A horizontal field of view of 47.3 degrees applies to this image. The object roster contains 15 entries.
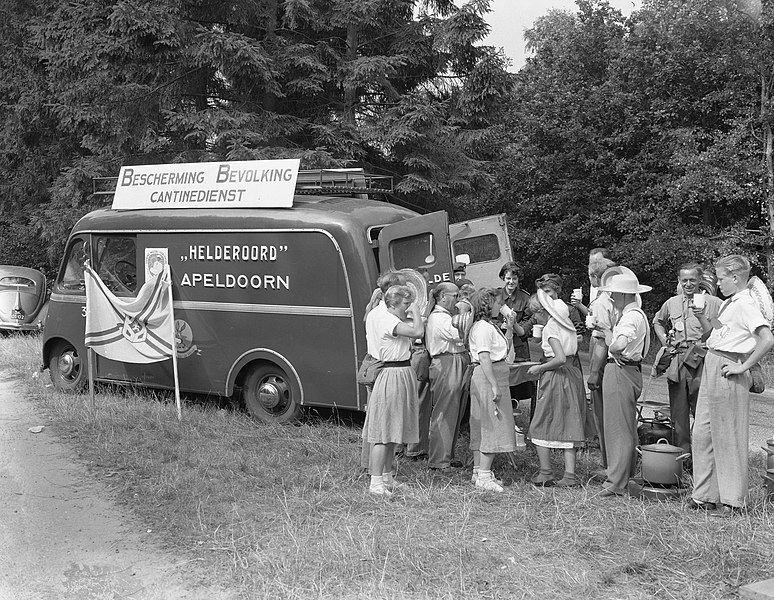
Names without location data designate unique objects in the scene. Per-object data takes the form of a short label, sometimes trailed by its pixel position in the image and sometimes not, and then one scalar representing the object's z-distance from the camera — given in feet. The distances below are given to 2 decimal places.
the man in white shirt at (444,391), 24.67
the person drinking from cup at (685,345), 24.38
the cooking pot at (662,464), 20.99
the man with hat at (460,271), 28.73
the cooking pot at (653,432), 23.82
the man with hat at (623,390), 21.34
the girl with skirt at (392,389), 21.86
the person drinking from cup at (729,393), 19.39
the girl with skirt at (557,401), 22.57
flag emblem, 32.30
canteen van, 29.58
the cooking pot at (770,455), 20.29
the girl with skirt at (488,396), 22.47
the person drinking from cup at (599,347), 23.17
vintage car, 66.54
